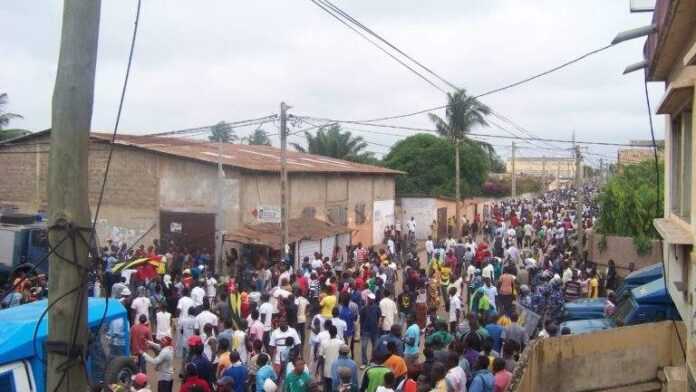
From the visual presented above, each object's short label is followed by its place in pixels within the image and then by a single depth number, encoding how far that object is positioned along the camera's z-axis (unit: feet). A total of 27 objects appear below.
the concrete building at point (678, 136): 22.81
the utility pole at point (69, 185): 14.12
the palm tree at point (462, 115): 131.85
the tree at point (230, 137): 184.02
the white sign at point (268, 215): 76.79
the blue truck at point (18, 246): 59.52
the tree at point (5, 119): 122.42
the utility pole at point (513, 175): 174.27
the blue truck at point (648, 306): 36.14
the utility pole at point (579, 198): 88.93
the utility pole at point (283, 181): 64.42
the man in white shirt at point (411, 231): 98.74
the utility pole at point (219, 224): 70.79
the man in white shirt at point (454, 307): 43.16
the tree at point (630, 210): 72.84
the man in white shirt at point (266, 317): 36.50
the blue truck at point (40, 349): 23.24
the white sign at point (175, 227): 77.05
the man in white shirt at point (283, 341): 31.40
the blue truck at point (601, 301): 42.73
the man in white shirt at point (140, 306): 38.55
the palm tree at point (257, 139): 204.46
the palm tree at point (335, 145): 160.76
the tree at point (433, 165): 152.05
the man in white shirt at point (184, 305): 36.50
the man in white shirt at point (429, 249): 73.31
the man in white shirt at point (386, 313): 40.32
